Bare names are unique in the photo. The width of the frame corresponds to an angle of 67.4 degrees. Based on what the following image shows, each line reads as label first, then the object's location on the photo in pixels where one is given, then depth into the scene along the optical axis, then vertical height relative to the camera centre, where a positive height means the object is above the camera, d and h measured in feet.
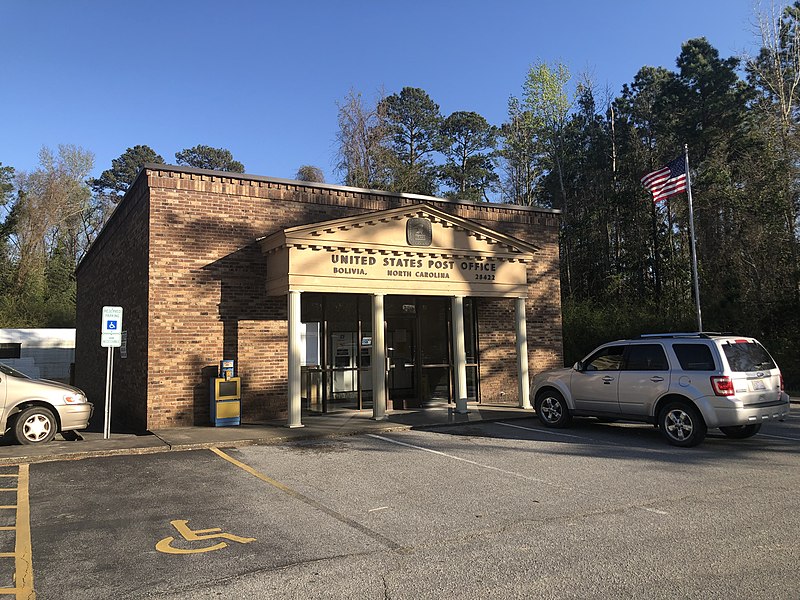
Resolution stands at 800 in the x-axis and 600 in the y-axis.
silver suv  30.81 -1.48
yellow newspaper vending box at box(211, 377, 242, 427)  41.19 -2.18
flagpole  60.65 +8.26
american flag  61.87 +18.50
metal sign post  36.86 +2.58
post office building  41.96 +5.36
